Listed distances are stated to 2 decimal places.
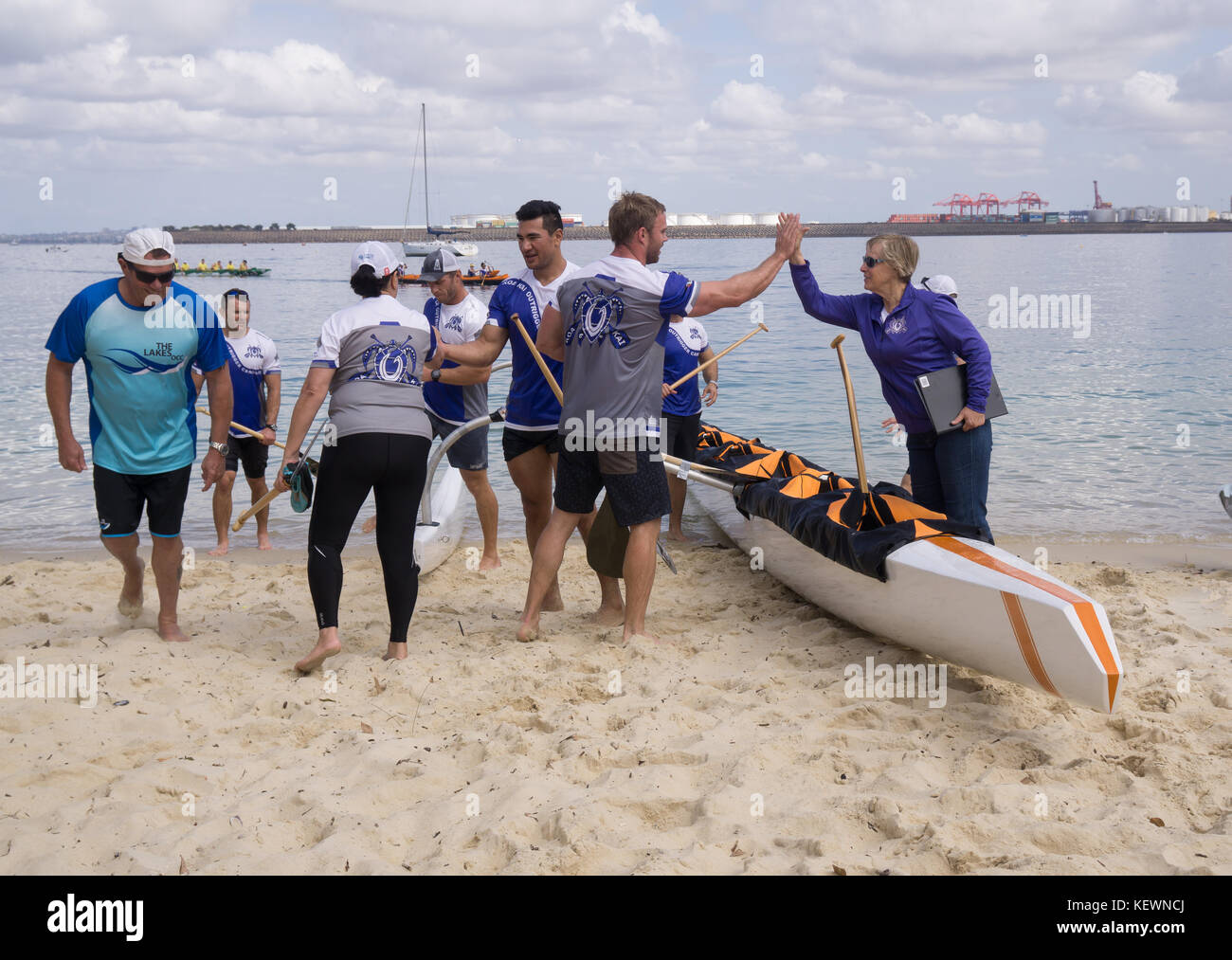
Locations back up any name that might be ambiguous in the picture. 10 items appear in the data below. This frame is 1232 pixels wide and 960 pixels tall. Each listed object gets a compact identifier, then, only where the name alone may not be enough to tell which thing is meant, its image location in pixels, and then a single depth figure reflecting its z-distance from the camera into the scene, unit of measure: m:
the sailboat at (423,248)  59.78
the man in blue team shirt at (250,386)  6.44
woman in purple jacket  4.32
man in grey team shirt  4.07
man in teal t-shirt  4.12
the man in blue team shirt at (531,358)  4.55
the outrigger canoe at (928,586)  3.37
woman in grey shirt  4.01
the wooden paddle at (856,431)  4.59
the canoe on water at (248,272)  45.06
